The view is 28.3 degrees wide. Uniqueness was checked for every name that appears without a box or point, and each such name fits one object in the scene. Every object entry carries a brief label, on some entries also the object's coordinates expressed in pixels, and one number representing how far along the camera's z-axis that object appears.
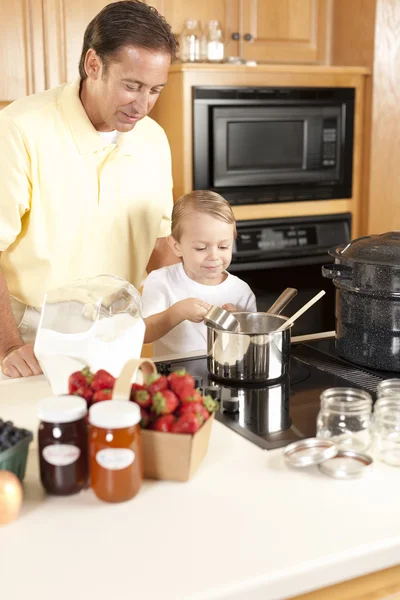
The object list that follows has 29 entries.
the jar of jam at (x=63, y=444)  1.05
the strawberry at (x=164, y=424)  1.10
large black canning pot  1.55
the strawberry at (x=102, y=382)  1.16
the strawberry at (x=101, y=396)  1.13
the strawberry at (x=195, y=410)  1.11
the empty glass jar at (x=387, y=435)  1.20
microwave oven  3.02
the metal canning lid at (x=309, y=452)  1.15
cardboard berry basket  1.10
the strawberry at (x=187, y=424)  1.10
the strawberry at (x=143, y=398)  1.12
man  1.80
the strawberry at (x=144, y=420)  1.11
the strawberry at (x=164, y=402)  1.10
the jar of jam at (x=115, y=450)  1.03
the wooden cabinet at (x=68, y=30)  2.84
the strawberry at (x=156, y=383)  1.12
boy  1.95
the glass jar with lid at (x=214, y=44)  3.10
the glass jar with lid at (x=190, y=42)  3.07
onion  1.00
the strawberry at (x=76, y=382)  1.17
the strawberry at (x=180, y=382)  1.12
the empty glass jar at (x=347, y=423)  1.21
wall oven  3.15
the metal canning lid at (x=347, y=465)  1.14
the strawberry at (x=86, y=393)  1.15
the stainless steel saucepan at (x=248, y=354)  1.46
